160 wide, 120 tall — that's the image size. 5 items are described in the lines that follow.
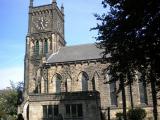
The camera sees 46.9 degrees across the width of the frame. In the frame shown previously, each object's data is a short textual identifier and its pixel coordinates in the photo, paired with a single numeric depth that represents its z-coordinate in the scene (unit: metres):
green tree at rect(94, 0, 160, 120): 10.90
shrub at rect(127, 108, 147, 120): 23.78
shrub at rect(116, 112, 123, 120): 24.43
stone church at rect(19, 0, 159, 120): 22.80
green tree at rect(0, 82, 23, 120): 32.13
